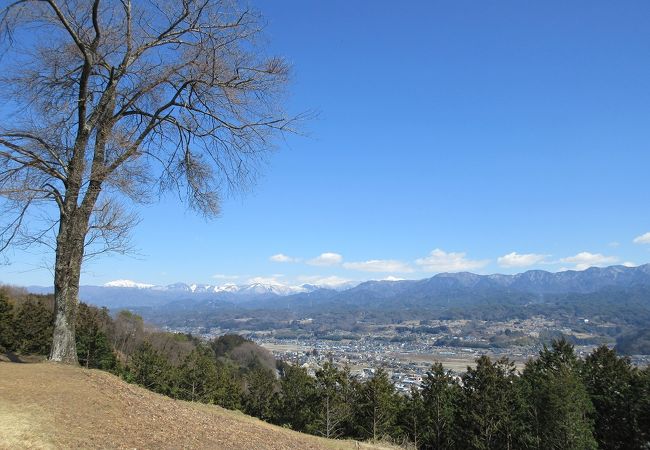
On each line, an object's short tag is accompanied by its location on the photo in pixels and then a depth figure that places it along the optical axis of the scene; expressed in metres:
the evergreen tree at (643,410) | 27.27
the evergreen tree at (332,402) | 27.05
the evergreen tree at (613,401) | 28.33
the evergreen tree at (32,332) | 31.64
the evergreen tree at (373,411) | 26.02
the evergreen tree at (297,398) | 32.25
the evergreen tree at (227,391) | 37.31
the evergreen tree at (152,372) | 33.63
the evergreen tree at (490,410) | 26.66
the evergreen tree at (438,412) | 28.80
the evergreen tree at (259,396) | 40.34
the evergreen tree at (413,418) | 28.55
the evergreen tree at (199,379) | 36.12
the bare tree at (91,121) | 10.20
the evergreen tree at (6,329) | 30.42
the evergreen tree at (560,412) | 23.94
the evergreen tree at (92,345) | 31.14
